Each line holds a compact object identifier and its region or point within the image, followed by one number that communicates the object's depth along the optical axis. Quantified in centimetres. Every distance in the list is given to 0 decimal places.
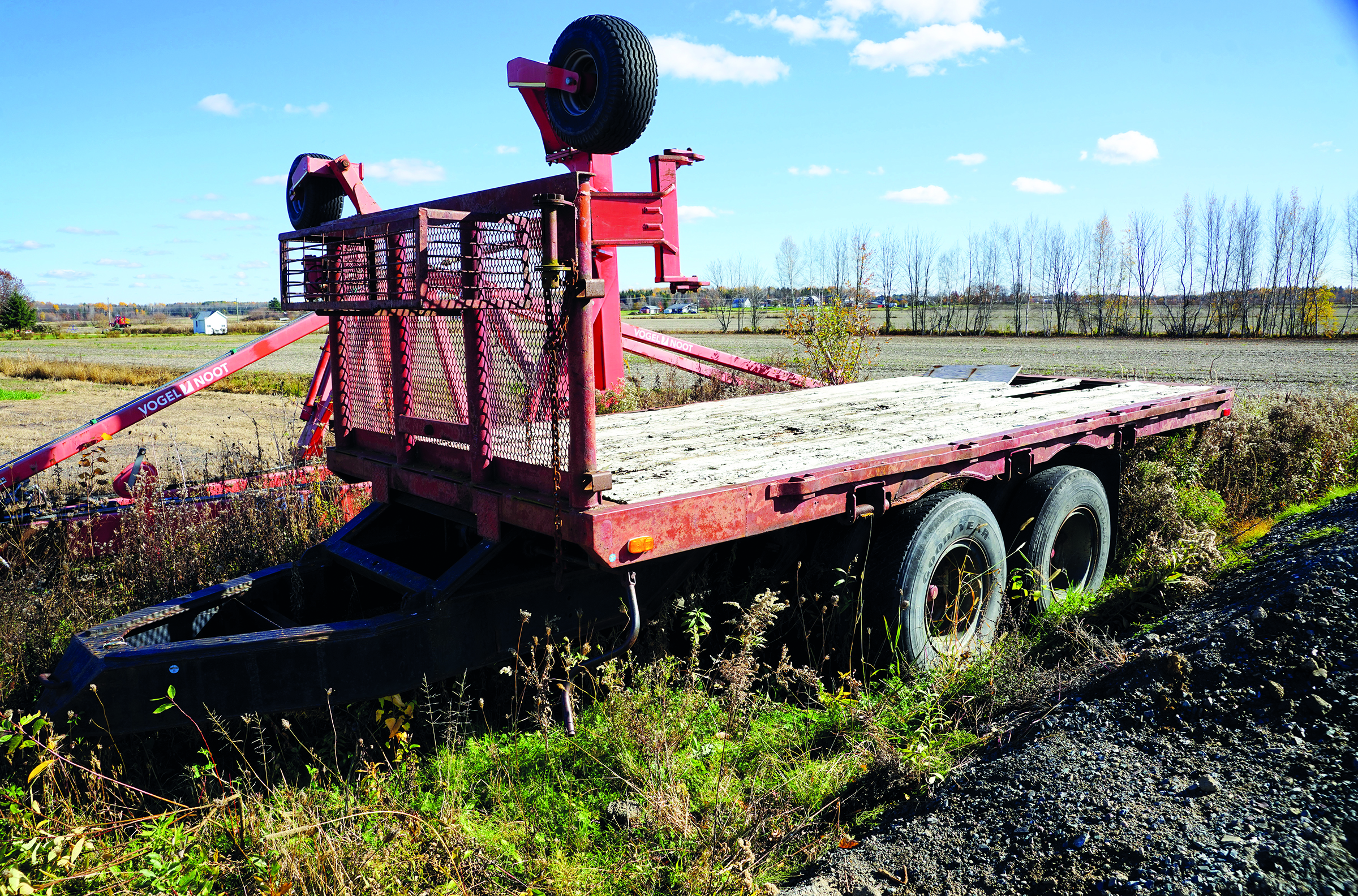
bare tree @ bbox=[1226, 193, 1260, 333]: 4631
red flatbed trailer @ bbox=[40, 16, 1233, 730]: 299
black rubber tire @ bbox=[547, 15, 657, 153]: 446
